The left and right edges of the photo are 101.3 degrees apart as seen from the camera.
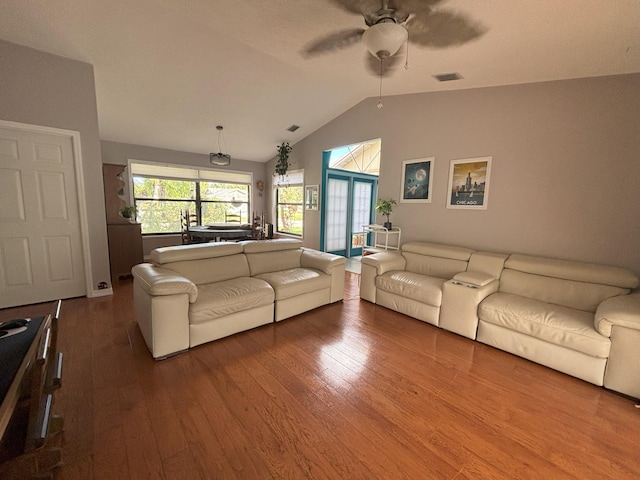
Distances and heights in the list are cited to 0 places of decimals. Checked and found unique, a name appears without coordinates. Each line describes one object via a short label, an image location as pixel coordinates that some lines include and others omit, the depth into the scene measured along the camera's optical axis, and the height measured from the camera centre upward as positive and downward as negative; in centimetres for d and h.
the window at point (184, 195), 583 +29
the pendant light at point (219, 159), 441 +81
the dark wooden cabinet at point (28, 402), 99 -84
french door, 594 -1
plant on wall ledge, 612 +117
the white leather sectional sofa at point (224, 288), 216 -81
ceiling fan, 169 +147
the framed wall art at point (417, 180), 387 +46
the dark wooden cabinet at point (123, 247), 415 -66
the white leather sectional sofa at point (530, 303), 195 -87
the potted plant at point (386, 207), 427 +4
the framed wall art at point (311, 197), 588 +27
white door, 293 -18
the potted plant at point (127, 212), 441 -10
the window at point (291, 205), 644 +9
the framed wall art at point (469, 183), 337 +38
